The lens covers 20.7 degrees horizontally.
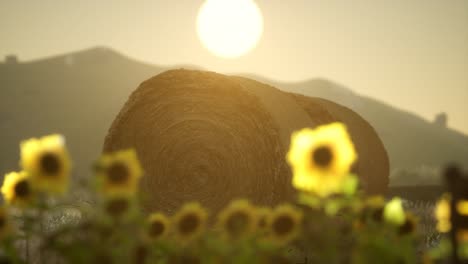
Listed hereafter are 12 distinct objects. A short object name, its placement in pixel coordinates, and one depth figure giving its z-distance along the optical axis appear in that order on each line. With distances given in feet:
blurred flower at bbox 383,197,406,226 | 17.11
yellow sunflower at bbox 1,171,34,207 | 17.30
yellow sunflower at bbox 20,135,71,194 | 14.67
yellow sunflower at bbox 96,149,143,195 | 14.49
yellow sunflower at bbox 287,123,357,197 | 15.29
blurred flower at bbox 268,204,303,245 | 17.04
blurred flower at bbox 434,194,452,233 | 17.75
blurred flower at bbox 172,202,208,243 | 17.38
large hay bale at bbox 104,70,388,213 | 47.98
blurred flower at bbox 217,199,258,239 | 16.76
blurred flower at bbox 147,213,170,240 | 18.60
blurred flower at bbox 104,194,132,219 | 14.25
